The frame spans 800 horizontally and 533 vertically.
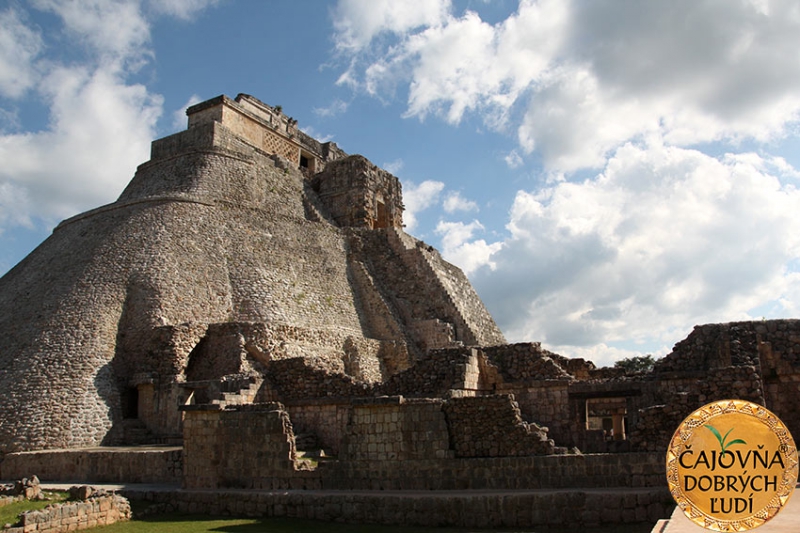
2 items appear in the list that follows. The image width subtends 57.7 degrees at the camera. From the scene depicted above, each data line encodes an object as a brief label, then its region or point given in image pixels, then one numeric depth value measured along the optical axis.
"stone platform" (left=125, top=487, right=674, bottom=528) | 10.36
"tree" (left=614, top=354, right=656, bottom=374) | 38.83
